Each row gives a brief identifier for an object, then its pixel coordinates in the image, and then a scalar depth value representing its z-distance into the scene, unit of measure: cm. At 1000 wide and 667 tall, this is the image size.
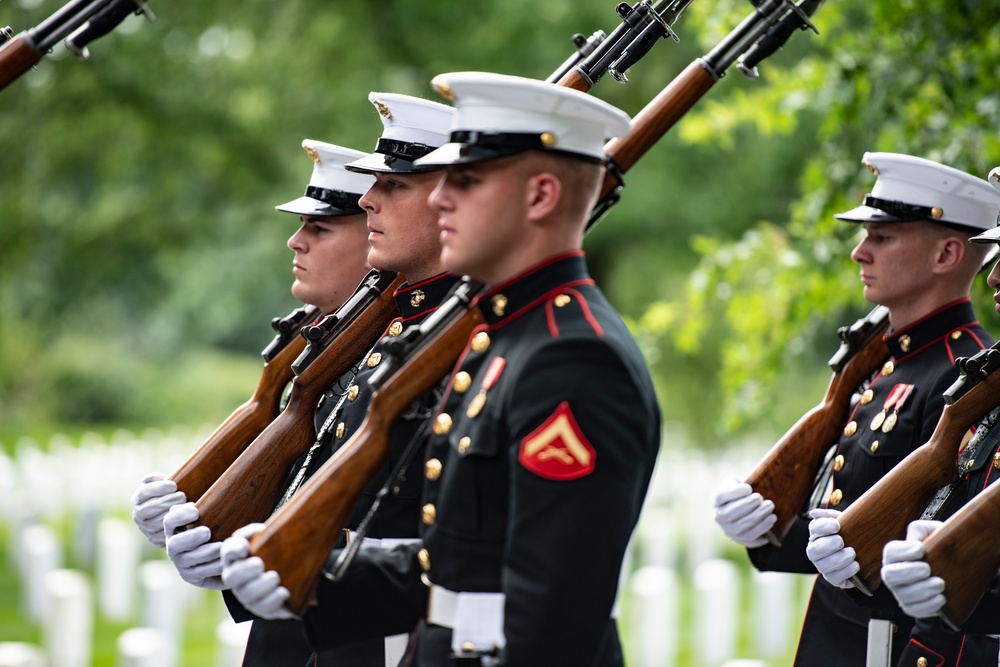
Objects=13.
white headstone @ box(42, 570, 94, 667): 1609
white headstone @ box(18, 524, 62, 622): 2025
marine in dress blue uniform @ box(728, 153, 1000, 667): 785
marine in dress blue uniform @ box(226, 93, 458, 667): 768
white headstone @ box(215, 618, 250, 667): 1409
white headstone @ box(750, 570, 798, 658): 1839
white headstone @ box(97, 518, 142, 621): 2034
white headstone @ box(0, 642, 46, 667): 1241
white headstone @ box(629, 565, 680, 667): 1702
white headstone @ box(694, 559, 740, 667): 1752
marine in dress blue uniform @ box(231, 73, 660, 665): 500
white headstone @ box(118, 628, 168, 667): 1342
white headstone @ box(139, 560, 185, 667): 1694
